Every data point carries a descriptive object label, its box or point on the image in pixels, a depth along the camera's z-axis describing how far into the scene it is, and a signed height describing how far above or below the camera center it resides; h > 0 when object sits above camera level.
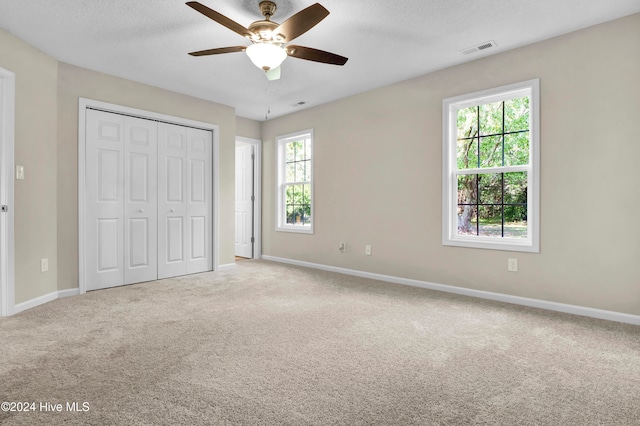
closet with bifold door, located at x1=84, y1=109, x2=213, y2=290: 4.07 +0.11
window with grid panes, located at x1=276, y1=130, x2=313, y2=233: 5.74 +0.44
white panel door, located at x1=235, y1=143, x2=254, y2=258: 6.46 +0.14
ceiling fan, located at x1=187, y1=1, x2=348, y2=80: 2.33 +1.24
